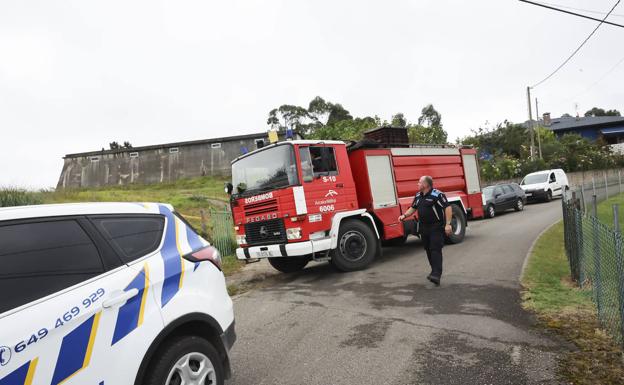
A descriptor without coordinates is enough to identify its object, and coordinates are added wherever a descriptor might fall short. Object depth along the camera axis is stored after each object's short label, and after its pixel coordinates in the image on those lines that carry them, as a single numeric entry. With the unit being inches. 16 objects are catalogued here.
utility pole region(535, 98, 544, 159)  1494.1
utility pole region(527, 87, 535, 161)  1365.7
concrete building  1464.1
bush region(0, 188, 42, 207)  443.0
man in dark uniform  270.4
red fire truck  302.5
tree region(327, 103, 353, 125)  2257.6
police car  85.1
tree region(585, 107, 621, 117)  3336.6
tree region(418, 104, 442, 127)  2433.6
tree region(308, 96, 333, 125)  2326.5
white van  962.1
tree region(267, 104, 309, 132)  2381.9
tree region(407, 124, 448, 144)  1309.3
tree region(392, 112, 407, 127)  1423.5
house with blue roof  2047.2
